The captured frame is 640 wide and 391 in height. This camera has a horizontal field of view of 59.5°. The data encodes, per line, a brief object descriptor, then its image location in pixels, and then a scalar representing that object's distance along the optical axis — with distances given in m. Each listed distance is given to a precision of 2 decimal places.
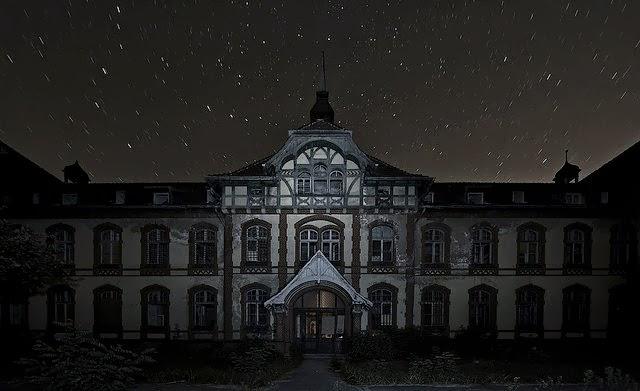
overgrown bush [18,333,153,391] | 15.40
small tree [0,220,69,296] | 18.89
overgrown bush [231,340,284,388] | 20.48
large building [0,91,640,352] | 27.84
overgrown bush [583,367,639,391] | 12.94
